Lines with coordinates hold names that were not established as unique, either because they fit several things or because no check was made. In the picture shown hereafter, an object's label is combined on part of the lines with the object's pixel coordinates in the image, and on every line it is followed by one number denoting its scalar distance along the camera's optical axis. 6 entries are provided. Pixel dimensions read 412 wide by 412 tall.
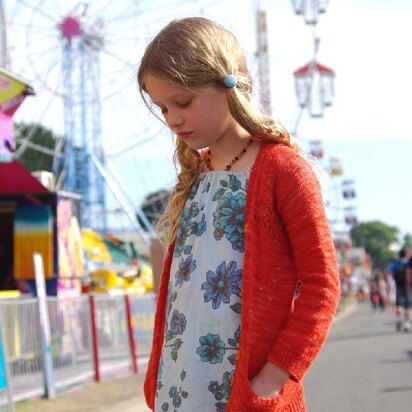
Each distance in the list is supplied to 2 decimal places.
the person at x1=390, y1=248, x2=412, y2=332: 18.70
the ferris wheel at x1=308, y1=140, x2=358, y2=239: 58.27
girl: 2.35
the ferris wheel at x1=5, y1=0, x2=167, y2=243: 27.98
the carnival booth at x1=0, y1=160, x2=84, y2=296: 14.26
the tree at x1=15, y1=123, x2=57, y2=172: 72.12
